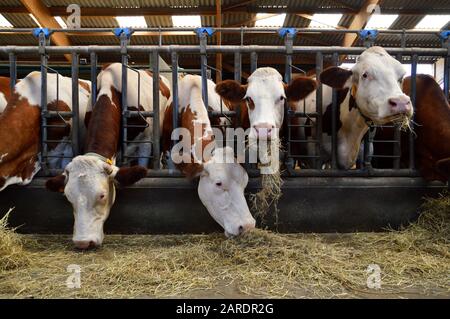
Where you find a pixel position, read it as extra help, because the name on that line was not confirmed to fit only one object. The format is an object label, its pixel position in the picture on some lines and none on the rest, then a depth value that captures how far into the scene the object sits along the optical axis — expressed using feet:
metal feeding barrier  14.35
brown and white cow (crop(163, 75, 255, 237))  12.08
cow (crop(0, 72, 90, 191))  13.55
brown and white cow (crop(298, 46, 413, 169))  12.47
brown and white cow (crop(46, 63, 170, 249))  11.93
